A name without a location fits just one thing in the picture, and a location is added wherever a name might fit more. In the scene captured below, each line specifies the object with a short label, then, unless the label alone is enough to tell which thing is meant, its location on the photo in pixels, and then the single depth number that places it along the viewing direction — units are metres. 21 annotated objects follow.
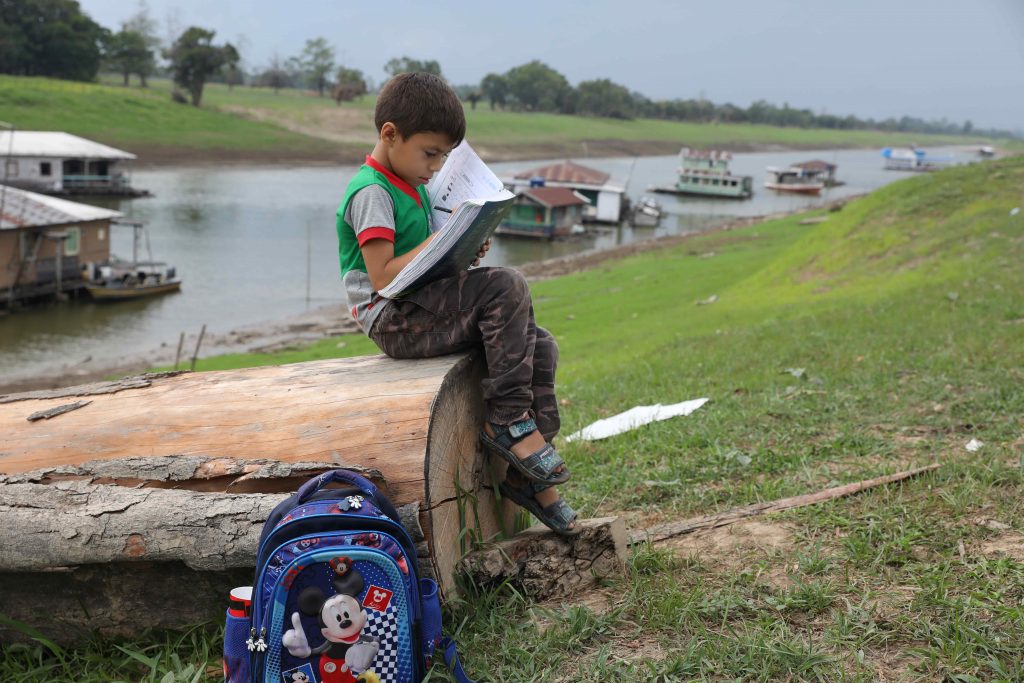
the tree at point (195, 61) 70.44
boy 3.24
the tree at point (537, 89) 123.06
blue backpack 2.44
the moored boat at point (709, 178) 66.19
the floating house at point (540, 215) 43.19
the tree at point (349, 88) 89.25
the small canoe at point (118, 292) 27.14
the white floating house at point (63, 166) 42.19
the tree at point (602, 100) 124.00
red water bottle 2.52
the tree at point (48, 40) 65.38
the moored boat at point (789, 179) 73.94
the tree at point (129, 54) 80.50
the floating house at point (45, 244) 25.70
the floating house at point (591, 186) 50.56
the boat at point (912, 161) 107.44
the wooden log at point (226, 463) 2.88
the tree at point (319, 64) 115.00
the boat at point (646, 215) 50.76
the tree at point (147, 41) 83.00
